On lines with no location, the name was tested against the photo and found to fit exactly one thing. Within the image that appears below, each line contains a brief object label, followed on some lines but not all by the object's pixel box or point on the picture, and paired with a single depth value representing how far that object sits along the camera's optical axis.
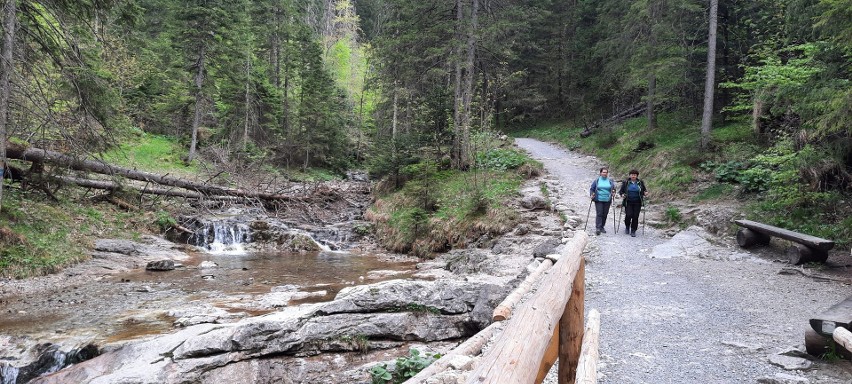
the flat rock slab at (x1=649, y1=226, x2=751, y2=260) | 10.04
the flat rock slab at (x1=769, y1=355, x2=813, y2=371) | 4.62
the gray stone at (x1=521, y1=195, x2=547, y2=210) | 14.45
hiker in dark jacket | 11.73
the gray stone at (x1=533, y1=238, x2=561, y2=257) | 9.61
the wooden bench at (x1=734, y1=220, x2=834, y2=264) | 8.51
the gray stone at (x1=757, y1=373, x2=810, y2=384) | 4.32
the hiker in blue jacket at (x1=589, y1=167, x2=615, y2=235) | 11.66
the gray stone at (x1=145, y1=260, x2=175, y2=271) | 12.23
